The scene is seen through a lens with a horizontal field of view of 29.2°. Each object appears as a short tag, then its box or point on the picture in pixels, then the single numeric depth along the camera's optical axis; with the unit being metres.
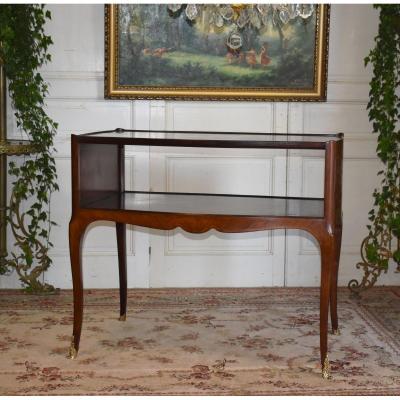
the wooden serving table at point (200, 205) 3.53
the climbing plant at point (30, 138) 4.81
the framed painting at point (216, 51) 5.03
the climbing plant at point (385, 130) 4.92
